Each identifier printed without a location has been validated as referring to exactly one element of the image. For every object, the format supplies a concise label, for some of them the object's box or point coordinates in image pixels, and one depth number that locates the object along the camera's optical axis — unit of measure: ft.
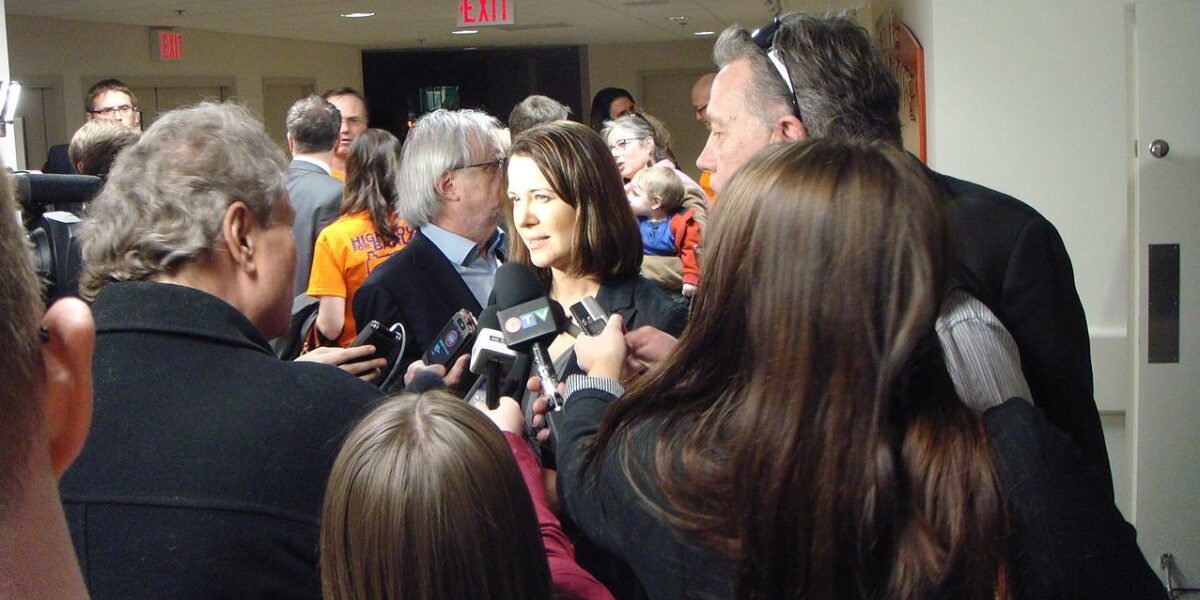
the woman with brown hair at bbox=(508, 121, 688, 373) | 7.36
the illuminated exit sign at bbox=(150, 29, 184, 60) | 36.78
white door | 10.19
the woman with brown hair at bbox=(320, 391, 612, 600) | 3.43
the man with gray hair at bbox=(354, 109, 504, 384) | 8.43
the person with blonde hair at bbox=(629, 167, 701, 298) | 14.70
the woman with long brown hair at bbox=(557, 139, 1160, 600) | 3.27
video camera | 6.94
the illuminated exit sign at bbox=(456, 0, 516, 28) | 30.83
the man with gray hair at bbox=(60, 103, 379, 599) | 3.84
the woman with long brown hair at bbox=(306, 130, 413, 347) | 10.87
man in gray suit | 12.82
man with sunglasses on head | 5.13
